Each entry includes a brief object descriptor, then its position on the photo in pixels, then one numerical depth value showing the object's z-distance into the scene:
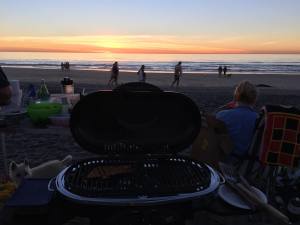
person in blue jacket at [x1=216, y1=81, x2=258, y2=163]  2.41
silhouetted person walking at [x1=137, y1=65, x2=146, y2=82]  12.44
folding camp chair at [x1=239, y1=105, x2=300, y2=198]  2.19
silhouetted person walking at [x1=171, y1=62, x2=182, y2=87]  13.69
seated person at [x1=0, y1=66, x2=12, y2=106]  1.91
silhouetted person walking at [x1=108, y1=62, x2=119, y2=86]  13.98
